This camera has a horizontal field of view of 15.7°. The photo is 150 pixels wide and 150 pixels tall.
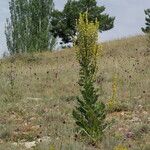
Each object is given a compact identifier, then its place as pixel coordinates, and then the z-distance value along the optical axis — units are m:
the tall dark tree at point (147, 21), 45.32
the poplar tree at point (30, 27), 35.47
